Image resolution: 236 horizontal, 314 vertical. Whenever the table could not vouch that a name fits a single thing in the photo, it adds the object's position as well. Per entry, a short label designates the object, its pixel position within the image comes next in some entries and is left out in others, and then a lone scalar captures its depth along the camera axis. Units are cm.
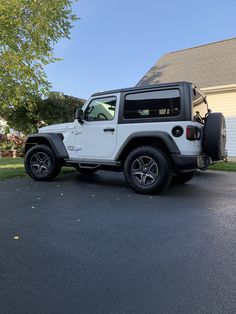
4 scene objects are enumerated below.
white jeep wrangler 441
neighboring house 1080
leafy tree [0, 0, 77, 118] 815
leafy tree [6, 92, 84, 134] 1093
